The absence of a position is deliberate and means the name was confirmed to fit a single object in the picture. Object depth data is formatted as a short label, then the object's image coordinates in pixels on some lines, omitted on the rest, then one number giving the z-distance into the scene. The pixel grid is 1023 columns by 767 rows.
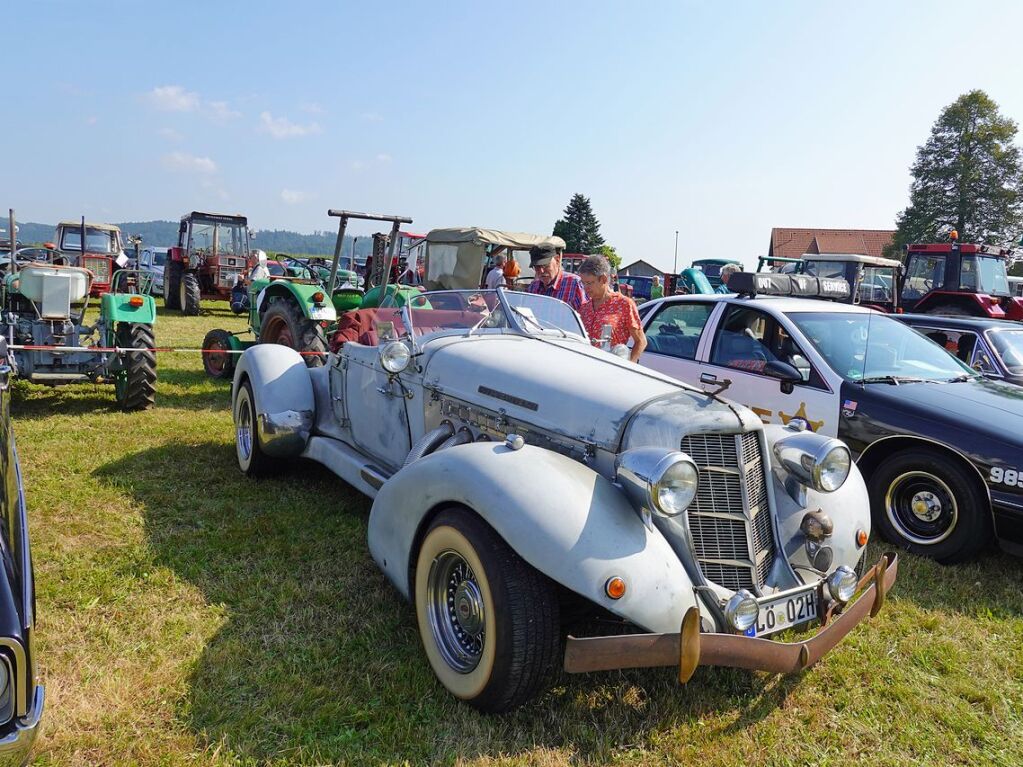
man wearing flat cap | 5.95
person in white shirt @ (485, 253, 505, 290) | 11.35
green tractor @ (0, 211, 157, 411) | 6.75
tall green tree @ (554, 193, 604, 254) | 54.44
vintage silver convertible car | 2.42
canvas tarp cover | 13.52
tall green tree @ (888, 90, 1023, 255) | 38.38
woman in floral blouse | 5.17
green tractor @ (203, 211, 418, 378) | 8.04
